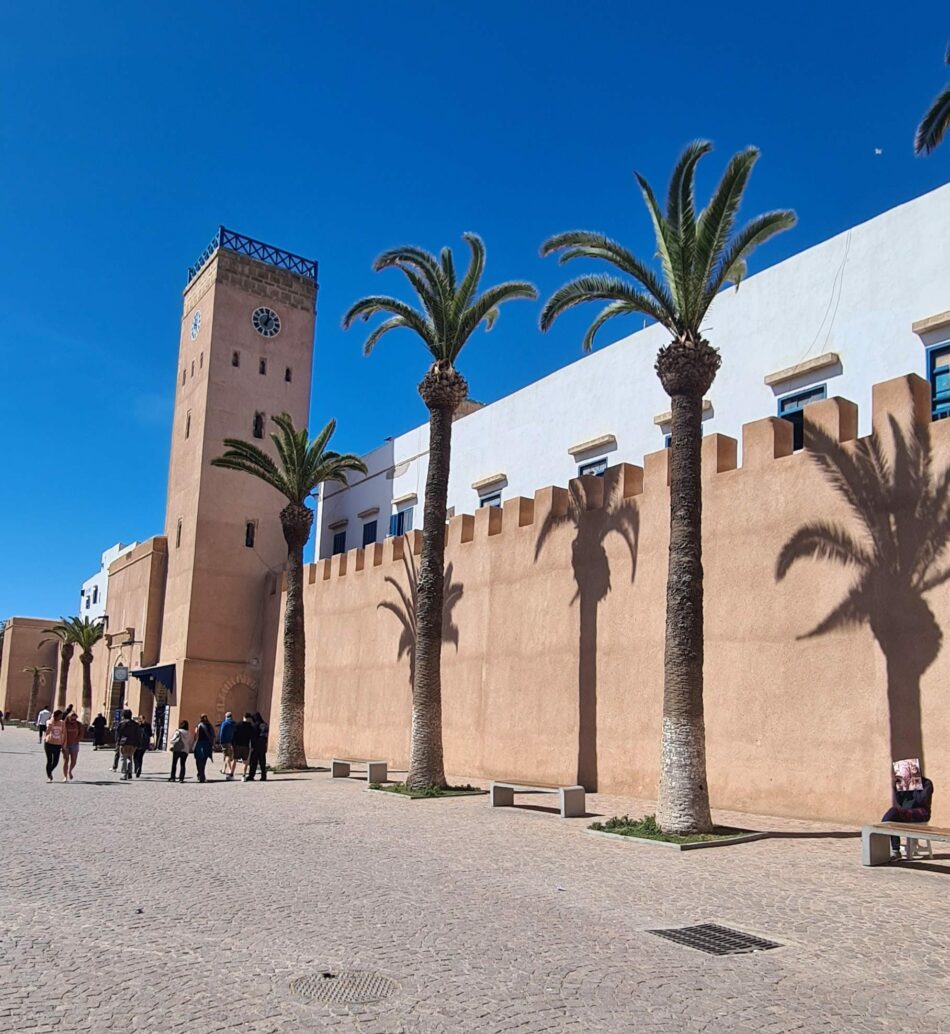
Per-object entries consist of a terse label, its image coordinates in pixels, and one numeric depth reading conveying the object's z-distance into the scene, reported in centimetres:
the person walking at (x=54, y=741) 2009
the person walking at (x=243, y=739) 2209
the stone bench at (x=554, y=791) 1516
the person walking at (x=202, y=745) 2080
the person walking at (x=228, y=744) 2192
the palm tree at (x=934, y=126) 1258
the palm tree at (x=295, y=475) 2552
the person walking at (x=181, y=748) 2106
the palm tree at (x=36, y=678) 7206
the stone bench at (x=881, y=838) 1030
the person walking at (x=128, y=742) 2106
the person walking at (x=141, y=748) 2145
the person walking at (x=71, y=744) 2047
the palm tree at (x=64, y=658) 5466
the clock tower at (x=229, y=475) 3556
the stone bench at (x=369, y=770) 1962
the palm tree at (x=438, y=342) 1952
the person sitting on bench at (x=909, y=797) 1112
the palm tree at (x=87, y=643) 4800
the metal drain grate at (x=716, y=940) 713
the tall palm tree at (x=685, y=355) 1329
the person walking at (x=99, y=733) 3462
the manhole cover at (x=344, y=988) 576
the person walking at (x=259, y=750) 2136
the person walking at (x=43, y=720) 3566
